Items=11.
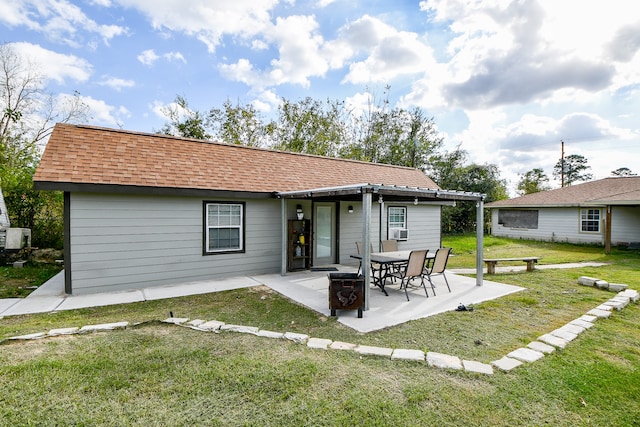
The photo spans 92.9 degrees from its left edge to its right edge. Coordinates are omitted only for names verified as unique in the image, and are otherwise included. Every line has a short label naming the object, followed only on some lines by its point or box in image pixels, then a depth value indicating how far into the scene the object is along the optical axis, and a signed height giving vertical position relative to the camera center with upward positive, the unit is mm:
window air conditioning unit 10688 -710
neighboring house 13873 -24
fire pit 4879 -1303
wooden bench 8516 -1413
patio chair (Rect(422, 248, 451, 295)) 6455 -1058
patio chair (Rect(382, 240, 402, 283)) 8874 -966
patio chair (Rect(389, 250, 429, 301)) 5957 -1057
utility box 8555 -775
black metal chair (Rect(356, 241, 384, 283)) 6751 -1237
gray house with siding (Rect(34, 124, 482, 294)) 6090 +141
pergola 5043 +365
